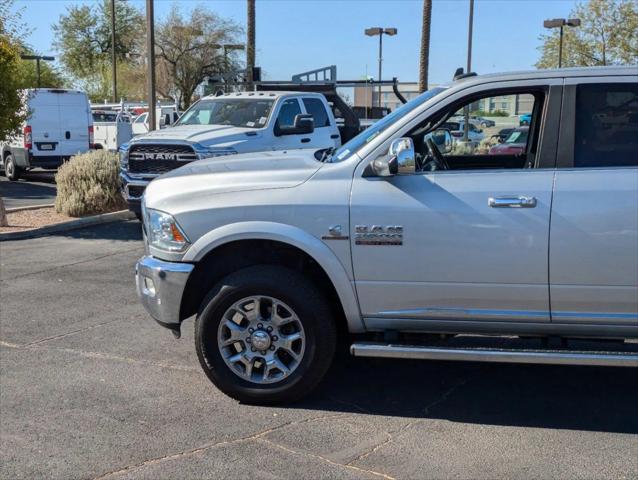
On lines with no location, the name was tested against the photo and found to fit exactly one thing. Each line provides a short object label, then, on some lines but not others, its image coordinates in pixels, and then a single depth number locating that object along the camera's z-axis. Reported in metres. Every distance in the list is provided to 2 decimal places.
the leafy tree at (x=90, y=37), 51.69
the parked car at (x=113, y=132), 23.89
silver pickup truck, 4.34
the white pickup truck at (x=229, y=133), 11.06
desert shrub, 12.64
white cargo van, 19.39
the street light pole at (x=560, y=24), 30.53
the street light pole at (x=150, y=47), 15.10
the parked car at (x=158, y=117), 27.16
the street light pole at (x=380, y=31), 39.93
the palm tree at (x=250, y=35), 30.11
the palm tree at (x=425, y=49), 28.02
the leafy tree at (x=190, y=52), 40.12
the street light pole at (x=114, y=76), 36.75
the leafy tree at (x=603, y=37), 30.44
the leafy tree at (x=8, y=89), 11.34
